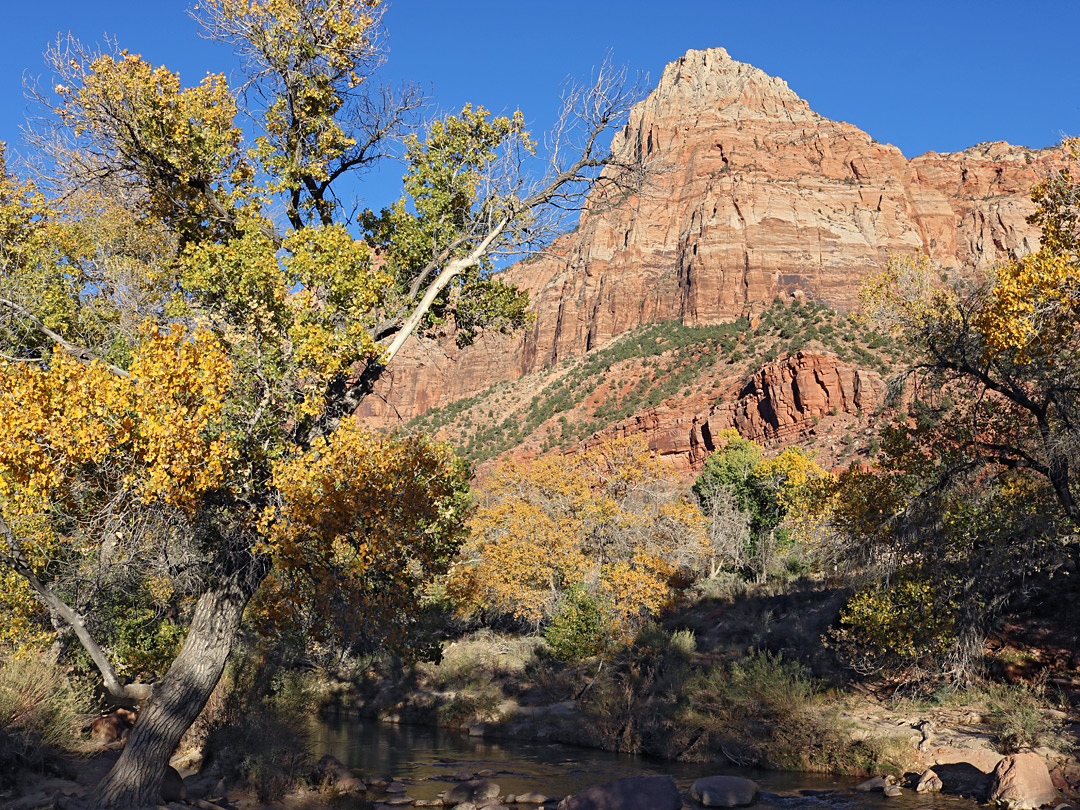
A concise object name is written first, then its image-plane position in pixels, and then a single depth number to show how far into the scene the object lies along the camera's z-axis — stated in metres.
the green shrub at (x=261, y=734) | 10.99
